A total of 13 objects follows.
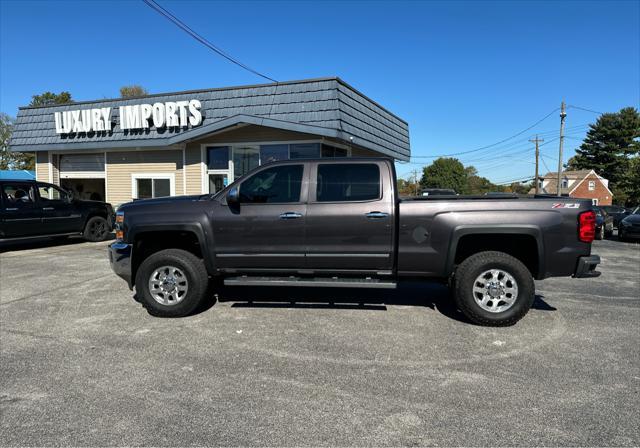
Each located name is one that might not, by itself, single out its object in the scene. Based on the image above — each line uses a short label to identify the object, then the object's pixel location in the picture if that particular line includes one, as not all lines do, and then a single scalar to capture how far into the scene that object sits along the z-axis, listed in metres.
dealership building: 12.37
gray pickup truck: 5.09
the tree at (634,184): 46.81
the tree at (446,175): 102.81
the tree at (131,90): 45.66
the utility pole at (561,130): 38.03
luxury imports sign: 14.05
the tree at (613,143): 70.62
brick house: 68.71
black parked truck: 10.93
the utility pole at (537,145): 55.56
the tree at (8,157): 55.94
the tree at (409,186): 110.46
